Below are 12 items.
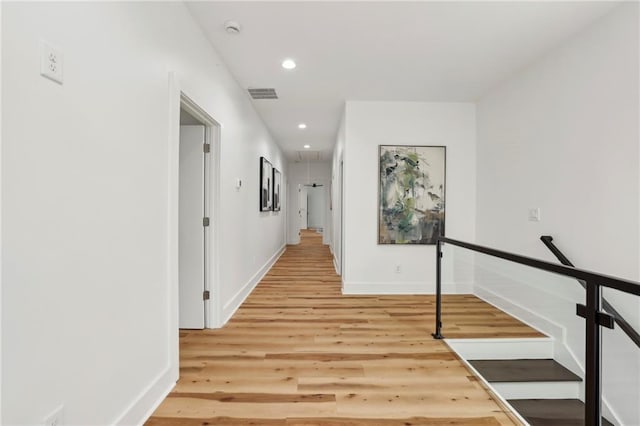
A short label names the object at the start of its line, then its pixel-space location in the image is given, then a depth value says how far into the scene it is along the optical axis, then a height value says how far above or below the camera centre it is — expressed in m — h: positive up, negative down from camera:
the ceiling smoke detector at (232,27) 2.51 +1.50
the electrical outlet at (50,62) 1.13 +0.55
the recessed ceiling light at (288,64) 3.16 +1.52
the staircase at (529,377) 1.98 -1.23
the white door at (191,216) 3.01 -0.05
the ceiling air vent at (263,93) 3.95 +1.53
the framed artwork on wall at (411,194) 4.40 +0.26
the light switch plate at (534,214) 3.22 -0.01
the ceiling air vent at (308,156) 8.68 +1.65
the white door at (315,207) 16.36 +0.24
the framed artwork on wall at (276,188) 6.68 +0.51
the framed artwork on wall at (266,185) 5.21 +0.48
